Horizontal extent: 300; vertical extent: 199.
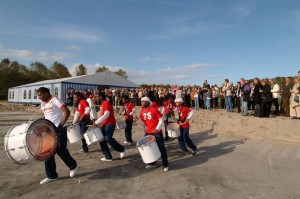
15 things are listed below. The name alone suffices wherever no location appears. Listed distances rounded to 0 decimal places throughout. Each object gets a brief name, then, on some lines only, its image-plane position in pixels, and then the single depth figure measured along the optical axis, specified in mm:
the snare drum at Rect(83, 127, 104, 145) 5467
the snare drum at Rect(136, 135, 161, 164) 4754
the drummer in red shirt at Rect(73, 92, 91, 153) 6415
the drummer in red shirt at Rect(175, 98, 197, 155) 6084
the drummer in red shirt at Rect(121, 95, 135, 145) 7464
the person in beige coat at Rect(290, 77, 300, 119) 8439
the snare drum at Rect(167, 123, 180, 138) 6174
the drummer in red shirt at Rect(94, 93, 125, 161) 5592
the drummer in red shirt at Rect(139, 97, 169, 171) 5013
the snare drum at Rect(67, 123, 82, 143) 6010
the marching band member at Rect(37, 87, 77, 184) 4411
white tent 22914
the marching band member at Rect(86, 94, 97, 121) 7022
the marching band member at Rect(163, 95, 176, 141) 7346
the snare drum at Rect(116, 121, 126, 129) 7203
